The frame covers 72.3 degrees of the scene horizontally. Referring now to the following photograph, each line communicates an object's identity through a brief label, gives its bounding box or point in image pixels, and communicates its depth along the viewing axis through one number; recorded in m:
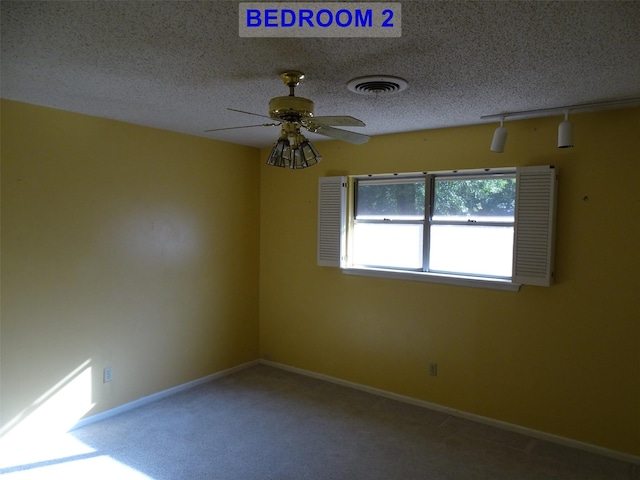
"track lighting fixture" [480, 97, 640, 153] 2.80
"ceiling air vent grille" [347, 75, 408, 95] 2.39
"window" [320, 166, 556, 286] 3.26
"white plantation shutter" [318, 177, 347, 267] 4.27
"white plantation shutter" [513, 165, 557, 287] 3.20
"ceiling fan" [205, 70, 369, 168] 2.22
